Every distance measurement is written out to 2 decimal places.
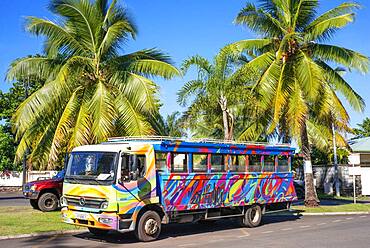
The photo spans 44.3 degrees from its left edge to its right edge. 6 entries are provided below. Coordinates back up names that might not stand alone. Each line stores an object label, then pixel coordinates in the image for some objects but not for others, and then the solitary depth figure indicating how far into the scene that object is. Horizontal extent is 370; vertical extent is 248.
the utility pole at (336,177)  31.66
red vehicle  19.41
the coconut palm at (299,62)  20.33
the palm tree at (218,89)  21.95
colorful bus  11.84
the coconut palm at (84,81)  18.09
